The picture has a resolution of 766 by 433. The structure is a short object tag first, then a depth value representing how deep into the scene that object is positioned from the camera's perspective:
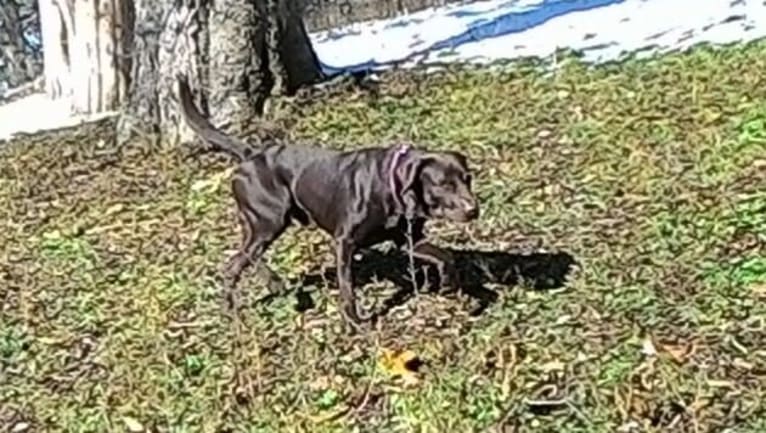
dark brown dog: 5.57
